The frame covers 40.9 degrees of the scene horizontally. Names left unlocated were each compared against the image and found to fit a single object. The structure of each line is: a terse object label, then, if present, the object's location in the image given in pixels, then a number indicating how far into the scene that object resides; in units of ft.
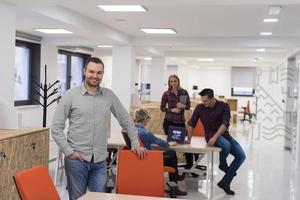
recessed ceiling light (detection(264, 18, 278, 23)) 20.22
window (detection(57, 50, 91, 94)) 37.55
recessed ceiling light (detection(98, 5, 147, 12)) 17.88
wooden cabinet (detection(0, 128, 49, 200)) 11.87
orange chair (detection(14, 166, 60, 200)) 7.13
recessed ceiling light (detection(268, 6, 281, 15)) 16.52
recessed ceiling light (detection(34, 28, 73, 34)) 25.49
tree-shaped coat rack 20.87
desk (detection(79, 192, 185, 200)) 8.09
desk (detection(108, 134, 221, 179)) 16.19
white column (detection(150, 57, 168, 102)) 40.75
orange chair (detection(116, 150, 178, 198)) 9.93
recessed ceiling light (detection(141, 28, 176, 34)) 24.92
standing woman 19.88
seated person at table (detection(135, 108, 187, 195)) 15.03
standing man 9.50
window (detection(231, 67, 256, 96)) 66.43
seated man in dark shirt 16.88
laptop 16.97
